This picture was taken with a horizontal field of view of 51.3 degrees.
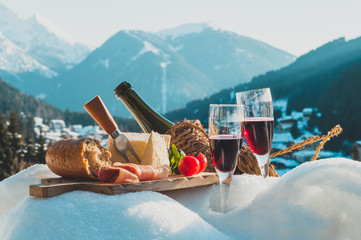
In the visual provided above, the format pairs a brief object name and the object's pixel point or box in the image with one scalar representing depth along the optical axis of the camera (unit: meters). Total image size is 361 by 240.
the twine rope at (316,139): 1.71
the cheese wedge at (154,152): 1.76
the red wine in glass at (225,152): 1.35
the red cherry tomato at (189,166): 1.60
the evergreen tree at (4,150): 28.61
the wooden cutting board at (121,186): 1.15
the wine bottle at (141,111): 2.41
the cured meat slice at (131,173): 1.31
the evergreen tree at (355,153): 33.97
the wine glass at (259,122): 1.47
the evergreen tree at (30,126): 67.56
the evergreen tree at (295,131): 68.72
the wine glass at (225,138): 1.35
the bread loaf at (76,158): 1.49
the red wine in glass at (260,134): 1.47
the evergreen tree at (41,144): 22.77
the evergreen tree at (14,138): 29.92
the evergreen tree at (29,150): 27.79
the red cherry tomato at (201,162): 1.71
